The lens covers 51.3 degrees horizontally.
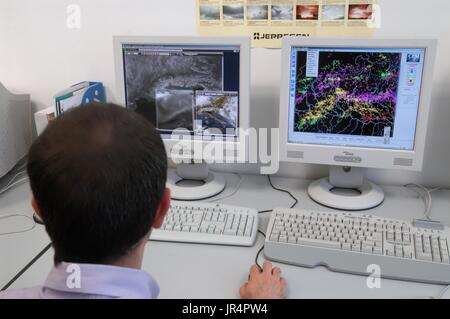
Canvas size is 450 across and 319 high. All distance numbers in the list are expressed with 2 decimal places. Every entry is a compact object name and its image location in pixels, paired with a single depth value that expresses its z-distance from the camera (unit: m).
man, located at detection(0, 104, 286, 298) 0.64
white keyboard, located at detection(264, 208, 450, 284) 1.05
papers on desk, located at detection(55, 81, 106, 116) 1.40
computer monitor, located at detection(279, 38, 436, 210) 1.27
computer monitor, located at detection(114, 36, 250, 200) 1.36
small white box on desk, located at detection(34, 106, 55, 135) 1.44
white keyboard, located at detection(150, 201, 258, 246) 1.19
